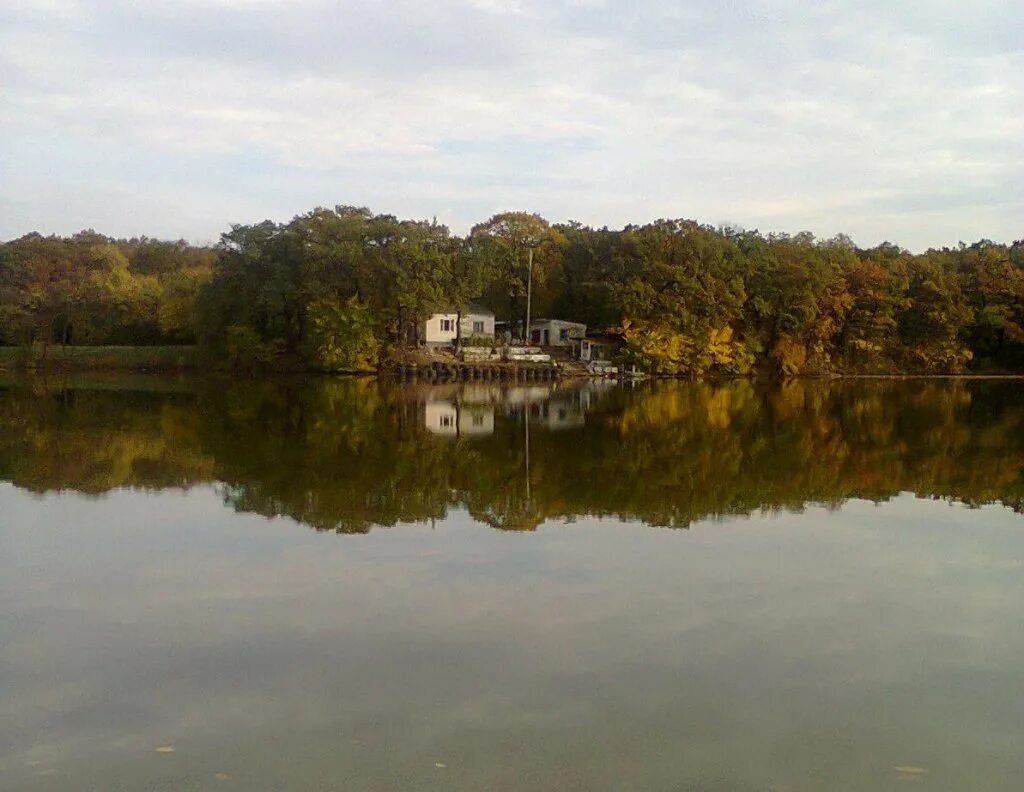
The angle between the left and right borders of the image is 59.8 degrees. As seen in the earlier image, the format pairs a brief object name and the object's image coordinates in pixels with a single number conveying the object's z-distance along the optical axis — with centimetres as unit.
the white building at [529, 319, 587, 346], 5719
